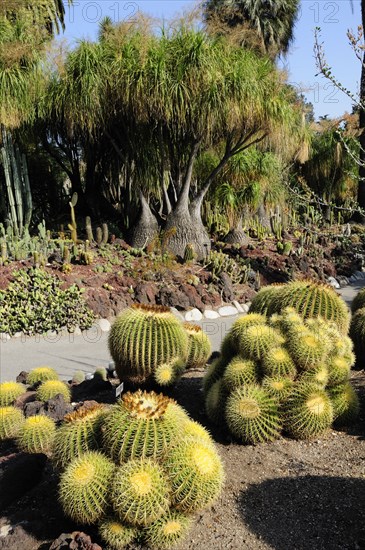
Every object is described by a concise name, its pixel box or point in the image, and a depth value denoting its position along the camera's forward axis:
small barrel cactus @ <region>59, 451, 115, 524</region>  2.79
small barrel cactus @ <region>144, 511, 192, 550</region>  2.77
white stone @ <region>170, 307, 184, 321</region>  8.82
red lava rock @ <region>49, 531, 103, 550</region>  2.72
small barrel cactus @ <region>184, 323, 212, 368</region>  5.13
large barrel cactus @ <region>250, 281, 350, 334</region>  4.46
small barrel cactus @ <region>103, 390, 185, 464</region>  2.88
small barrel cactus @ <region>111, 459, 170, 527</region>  2.71
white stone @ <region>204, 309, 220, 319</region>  9.15
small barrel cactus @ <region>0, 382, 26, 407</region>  4.78
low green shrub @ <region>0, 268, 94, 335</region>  7.86
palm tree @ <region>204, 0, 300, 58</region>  25.50
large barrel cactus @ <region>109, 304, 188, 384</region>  4.40
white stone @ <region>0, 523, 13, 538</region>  3.08
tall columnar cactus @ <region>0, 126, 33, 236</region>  11.04
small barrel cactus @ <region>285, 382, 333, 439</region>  3.84
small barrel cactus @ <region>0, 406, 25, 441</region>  4.20
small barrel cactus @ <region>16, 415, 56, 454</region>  3.84
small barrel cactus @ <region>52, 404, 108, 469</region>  3.13
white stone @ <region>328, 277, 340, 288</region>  11.96
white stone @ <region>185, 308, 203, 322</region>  8.90
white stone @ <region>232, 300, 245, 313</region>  9.61
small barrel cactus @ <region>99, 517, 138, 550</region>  2.77
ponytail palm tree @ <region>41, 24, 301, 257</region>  10.21
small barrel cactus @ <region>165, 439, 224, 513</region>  2.81
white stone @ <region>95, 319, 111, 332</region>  8.21
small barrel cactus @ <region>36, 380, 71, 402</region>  4.62
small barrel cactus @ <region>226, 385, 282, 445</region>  3.75
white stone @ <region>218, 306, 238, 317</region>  9.34
